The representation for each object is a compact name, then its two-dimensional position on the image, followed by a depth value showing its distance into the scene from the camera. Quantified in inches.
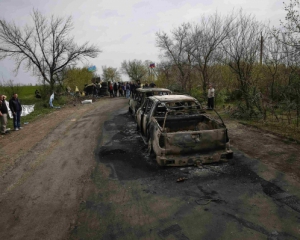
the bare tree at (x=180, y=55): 760.3
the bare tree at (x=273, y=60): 386.6
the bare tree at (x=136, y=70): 2127.2
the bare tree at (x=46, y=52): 841.7
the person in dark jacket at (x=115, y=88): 1031.7
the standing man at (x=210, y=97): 519.5
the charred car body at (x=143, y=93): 426.6
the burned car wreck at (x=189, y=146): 209.6
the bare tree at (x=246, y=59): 437.1
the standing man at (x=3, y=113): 397.7
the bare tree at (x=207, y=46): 575.0
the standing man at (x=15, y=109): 418.0
